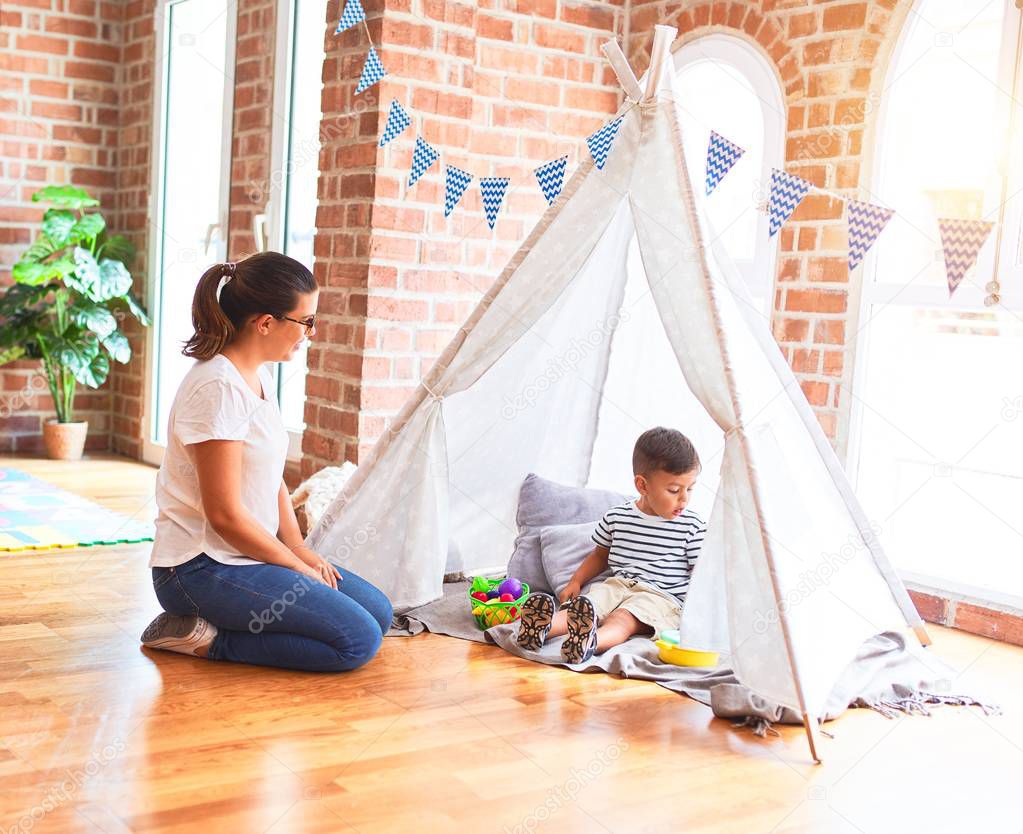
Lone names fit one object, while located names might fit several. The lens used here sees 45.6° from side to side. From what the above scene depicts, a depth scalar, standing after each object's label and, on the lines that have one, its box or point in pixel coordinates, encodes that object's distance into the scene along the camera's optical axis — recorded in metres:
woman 2.70
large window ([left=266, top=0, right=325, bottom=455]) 4.66
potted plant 5.34
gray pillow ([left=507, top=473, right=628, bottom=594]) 3.46
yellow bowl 2.92
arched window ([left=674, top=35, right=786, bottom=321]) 3.96
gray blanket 2.62
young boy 3.10
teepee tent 2.62
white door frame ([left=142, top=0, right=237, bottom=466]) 5.60
